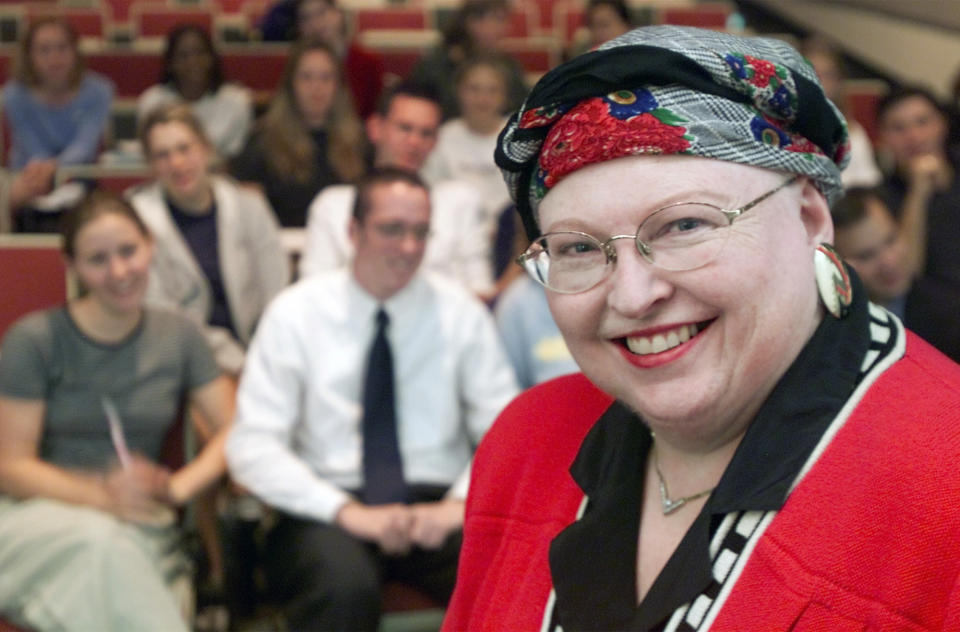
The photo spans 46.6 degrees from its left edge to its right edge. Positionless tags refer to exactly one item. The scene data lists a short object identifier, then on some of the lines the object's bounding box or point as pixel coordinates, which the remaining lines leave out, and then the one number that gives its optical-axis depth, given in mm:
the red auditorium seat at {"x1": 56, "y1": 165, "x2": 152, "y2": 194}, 3604
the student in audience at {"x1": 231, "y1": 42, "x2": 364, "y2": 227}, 3664
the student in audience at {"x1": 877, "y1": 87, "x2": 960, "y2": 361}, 1765
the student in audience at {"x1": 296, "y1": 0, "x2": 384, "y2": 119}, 5012
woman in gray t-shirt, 1988
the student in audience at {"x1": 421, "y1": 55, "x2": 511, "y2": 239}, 3918
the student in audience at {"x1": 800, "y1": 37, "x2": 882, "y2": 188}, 4164
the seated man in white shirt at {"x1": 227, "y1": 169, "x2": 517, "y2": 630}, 2193
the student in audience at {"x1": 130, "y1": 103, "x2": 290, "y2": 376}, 3084
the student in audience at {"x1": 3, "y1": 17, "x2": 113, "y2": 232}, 4441
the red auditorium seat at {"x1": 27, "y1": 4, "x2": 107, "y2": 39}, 6391
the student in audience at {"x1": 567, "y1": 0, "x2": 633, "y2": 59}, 5320
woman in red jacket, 782
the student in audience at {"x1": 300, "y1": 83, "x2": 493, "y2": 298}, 3160
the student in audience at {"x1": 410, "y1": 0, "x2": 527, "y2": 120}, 4953
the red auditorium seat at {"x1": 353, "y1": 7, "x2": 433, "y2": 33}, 6793
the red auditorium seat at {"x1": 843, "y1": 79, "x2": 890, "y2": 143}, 5500
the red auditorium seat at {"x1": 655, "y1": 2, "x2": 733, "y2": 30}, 6566
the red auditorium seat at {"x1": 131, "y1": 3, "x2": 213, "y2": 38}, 6492
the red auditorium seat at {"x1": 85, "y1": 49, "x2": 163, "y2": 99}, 5578
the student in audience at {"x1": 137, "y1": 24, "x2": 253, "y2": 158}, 4625
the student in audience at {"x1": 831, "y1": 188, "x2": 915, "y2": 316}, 2520
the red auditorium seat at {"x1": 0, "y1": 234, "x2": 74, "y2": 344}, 2488
